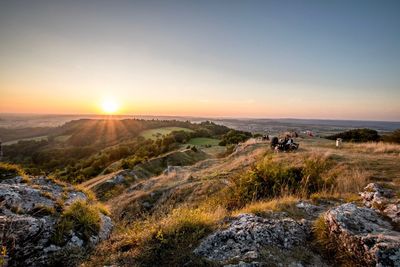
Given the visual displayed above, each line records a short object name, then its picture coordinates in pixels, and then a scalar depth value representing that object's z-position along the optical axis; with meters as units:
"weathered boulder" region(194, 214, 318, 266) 3.93
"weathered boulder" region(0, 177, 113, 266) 4.10
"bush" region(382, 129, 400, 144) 21.83
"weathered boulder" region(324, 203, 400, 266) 3.28
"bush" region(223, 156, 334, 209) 7.70
